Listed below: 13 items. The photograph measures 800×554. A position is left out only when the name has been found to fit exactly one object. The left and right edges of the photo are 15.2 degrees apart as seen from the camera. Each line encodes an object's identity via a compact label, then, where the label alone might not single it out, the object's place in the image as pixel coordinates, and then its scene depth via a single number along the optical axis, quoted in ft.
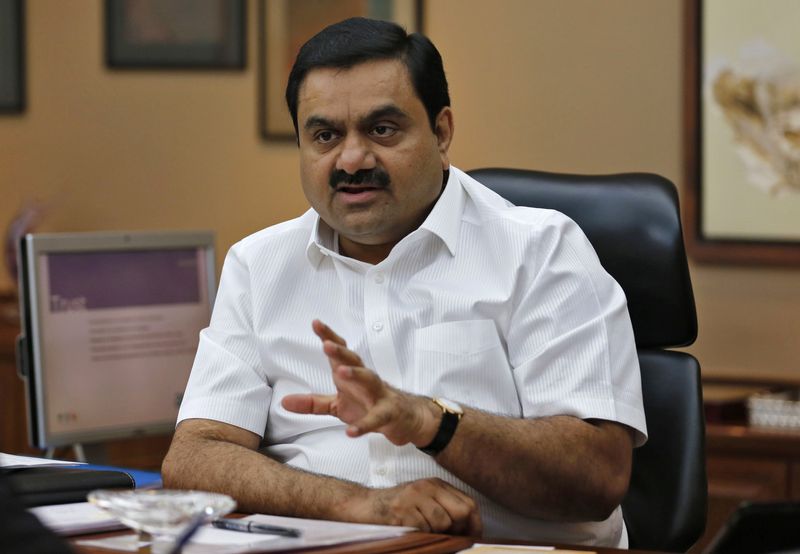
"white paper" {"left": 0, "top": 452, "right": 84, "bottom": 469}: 12.44
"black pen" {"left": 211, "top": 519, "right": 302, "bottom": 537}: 11.45
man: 12.39
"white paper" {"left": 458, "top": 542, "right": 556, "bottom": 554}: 11.47
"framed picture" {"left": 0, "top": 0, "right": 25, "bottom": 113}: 20.45
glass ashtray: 11.09
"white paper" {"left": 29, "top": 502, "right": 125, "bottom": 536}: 11.60
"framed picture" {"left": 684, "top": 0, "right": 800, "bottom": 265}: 16.56
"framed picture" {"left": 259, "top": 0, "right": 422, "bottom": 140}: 18.24
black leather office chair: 13.09
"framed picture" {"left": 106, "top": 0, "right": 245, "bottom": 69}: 19.19
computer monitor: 14.52
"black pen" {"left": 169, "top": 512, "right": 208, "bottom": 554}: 10.57
